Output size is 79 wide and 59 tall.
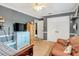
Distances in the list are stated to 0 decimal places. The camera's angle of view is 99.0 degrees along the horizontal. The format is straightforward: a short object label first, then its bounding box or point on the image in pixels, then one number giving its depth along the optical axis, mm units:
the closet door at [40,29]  2876
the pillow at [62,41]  2810
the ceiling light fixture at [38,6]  2522
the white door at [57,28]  2828
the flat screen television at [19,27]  2718
